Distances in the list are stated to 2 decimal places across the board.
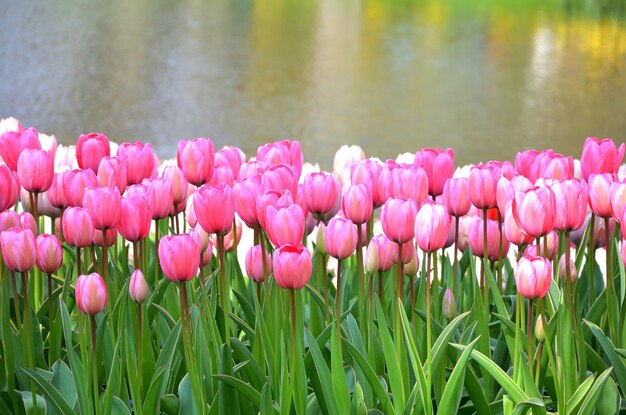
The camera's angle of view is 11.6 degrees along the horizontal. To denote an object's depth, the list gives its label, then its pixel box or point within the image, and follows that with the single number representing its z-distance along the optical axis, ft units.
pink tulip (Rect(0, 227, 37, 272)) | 12.78
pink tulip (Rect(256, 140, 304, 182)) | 13.83
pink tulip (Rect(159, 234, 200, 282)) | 12.43
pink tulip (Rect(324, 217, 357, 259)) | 12.79
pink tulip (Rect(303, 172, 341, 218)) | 13.09
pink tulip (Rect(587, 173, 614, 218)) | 12.86
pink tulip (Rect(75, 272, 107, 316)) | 12.58
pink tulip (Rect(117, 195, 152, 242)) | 12.89
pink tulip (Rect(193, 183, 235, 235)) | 12.73
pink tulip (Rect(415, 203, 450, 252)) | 12.70
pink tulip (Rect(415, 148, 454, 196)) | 13.69
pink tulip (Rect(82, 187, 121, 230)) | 12.85
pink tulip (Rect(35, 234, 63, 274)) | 12.89
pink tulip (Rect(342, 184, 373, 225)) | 12.97
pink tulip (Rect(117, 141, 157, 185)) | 13.88
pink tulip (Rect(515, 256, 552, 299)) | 12.40
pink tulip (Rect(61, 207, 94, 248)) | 12.83
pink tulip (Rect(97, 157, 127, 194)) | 13.49
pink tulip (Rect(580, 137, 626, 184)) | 13.48
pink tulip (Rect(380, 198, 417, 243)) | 12.78
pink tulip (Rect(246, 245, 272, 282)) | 13.25
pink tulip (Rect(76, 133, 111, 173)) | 13.94
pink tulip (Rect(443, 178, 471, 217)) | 13.36
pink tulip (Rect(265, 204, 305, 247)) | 12.52
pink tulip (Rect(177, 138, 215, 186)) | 13.41
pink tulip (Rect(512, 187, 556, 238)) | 12.47
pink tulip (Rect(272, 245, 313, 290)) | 12.33
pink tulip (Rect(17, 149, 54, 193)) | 13.32
